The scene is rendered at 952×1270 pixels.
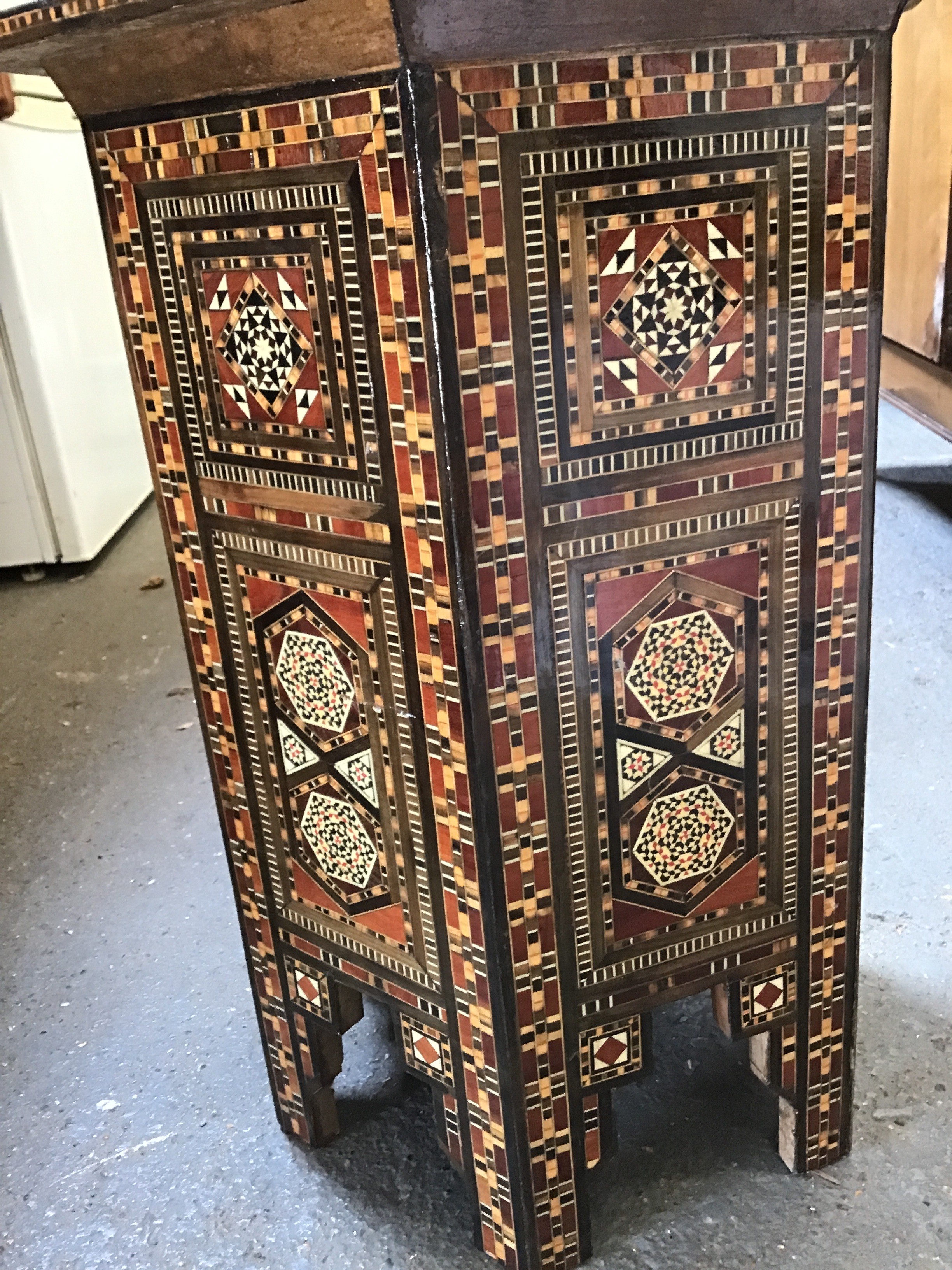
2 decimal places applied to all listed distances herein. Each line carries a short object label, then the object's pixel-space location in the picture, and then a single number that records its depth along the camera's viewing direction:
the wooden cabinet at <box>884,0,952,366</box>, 2.31
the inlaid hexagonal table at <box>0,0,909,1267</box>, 0.80
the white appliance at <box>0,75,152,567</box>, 2.92
